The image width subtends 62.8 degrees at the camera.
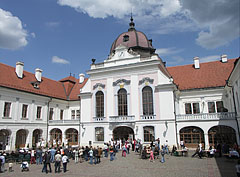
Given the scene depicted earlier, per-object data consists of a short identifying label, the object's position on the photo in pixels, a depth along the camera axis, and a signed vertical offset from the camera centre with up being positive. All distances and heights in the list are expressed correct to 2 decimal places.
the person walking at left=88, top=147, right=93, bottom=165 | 15.71 -2.33
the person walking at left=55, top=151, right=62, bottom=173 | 12.85 -2.21
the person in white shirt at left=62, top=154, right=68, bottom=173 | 12.86 -2.30
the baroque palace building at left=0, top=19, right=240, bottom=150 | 22.80 +2.82
